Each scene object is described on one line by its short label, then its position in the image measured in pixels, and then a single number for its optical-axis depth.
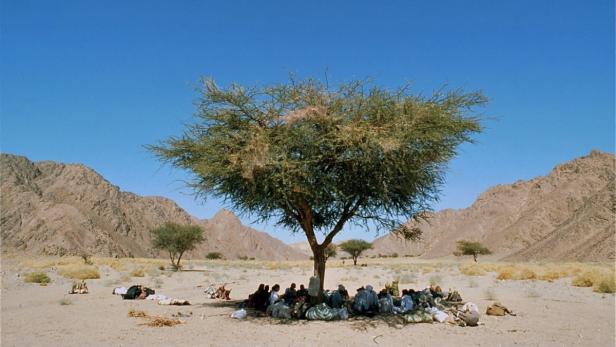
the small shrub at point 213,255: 111.43
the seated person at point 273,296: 15.58
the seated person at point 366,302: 14.95
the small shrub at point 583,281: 24.88
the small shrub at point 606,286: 21.42
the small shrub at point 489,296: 19.18
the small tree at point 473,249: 82.12
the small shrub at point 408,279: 32.33
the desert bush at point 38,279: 27.87
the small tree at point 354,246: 87.56
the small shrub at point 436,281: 28.52
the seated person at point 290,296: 15.87
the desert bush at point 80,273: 32.78
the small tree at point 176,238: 56.16
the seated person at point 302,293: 15.63
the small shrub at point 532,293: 20.28
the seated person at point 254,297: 16.56
